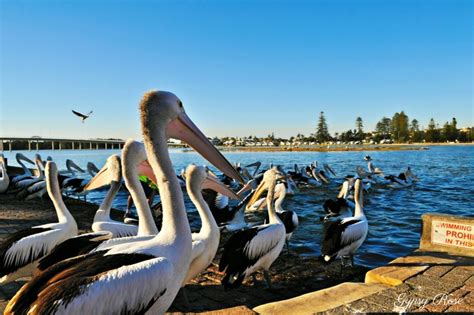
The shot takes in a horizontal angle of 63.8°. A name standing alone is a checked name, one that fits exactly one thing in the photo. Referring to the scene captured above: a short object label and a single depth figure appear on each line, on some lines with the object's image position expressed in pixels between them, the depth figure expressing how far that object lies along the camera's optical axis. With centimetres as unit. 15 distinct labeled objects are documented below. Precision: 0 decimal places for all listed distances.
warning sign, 422
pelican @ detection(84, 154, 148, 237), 430
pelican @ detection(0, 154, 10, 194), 1255
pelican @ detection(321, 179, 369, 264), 503
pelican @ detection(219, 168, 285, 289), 403
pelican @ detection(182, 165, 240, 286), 357
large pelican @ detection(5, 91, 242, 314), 183
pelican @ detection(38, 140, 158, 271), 302
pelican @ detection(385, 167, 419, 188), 1599
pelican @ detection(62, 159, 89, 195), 1176
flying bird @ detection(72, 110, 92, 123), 920
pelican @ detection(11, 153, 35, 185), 1260
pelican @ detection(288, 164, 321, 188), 1593
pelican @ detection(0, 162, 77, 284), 367
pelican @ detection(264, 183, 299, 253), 615
